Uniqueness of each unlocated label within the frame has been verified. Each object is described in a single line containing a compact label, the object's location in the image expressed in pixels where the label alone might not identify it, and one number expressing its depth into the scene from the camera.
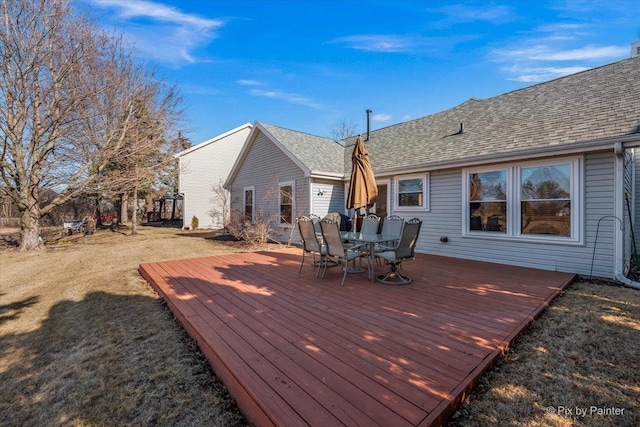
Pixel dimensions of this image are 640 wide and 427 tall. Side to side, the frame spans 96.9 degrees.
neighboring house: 18.80
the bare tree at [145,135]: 11.59
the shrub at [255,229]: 10.35
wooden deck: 1.96
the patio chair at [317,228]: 7.64
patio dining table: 5.14
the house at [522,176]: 5.42
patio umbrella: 6.80
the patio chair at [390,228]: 6.22
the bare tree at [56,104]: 9.07
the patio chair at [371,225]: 6.74
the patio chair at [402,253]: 4.90
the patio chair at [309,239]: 5.46
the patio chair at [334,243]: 4.86
